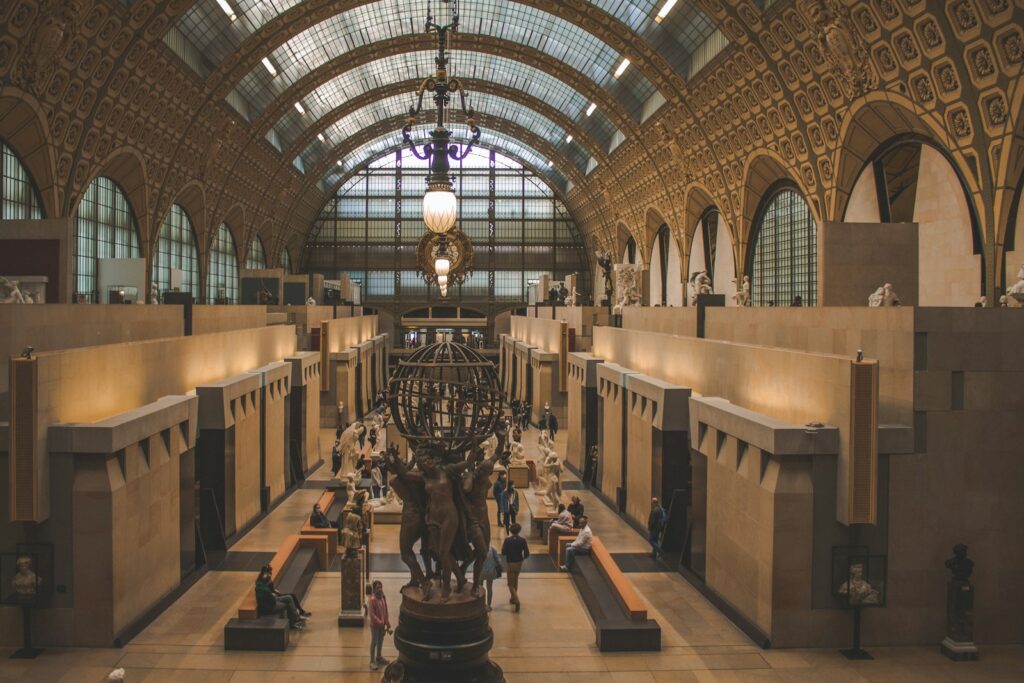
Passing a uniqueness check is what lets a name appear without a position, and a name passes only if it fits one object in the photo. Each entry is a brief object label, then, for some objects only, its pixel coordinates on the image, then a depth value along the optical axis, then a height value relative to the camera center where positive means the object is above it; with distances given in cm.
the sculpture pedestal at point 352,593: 1335 -398
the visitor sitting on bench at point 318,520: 1764 -386
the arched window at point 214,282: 4864 +184
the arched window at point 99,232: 3209 +310
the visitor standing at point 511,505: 1884 -394
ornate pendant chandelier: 1764 +314
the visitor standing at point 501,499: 2015 -396
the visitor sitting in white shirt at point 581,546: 1608 -394
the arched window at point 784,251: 3303 +257
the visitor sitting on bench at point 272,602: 1257 -391
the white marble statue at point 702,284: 2294 +87
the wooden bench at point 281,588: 1227 -410
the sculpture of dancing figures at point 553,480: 2052 -360
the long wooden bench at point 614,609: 1241 -412
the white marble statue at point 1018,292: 1338 +41
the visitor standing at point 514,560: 1432 -374
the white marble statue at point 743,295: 2559 +67
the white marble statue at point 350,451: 2394 -346
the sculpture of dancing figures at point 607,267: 3304 +186
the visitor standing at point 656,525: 1720 -383
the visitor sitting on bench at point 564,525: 1750 -392
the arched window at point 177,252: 4075 +296
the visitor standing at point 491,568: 1376 -371
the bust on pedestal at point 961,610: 1163 -365
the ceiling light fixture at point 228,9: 3300 +1110
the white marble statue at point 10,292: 1408 +36
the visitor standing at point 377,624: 1148 -379
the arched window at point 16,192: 2603 +357
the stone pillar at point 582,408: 2614 -265
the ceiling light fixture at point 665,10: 3288 +1111
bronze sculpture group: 1013 -215
